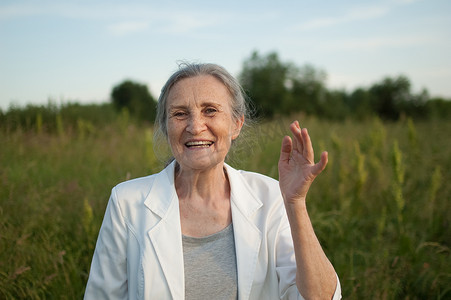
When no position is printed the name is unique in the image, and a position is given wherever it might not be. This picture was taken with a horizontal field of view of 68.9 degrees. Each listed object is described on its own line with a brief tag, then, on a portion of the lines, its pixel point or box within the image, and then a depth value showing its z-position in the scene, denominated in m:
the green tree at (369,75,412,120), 36.00
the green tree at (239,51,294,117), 40.92
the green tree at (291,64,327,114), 40.78
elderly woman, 1.51
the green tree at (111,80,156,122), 45.21
